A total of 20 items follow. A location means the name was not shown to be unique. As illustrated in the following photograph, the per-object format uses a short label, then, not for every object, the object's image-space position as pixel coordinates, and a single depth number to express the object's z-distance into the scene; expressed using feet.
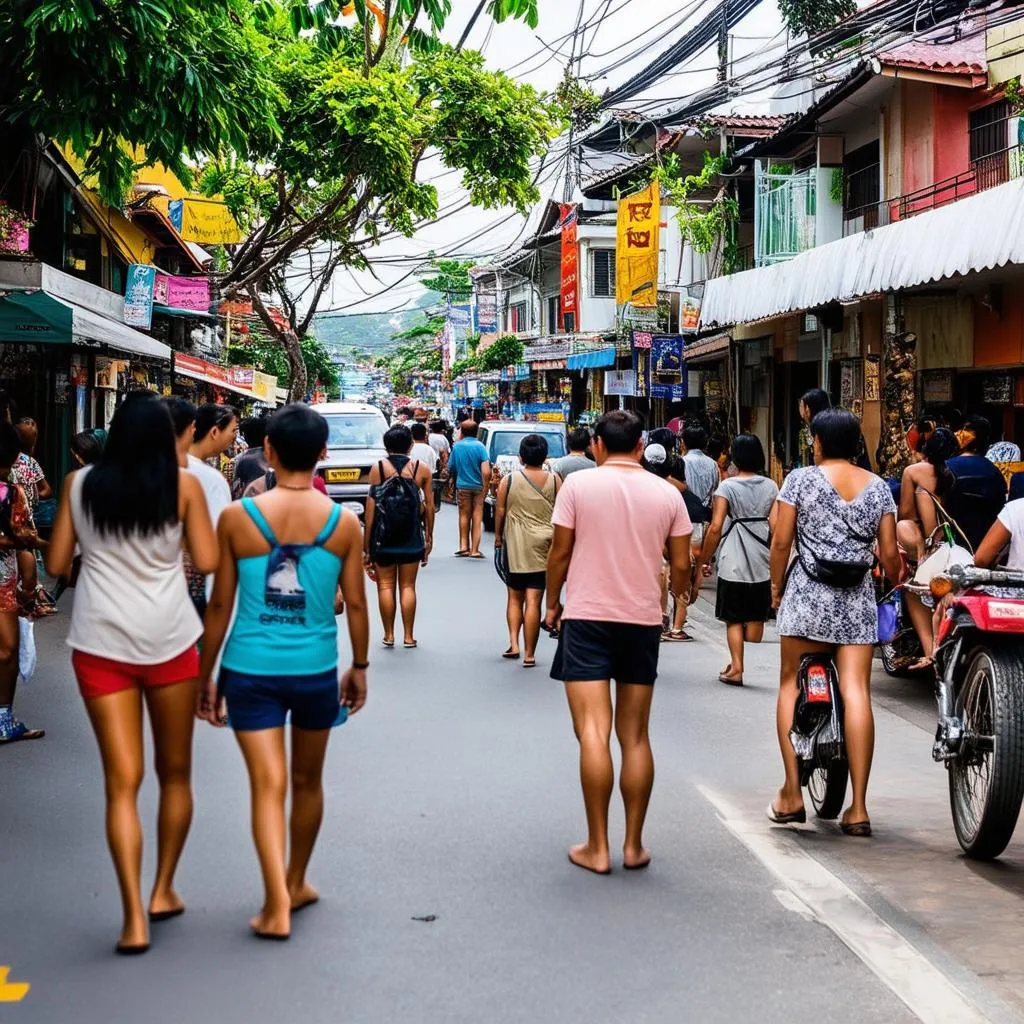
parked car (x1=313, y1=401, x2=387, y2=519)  71.00
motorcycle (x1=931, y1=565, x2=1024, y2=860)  17.46
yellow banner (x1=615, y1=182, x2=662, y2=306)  89.35
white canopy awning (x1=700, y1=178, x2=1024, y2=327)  36.22
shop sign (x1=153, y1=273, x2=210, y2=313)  80.79
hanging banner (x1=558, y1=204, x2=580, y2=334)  118.11
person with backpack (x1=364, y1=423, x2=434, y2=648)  35.86
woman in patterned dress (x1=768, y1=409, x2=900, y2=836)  19.62
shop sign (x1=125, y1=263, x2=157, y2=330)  74.38
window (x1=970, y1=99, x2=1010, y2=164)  58.39
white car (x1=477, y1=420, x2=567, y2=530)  75.77
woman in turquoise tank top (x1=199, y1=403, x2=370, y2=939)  15.03
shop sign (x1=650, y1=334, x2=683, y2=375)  85.92
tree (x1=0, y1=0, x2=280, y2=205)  27.81
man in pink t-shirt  18.03
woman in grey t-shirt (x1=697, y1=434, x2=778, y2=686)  32.78
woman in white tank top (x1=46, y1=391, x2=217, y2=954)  14.75
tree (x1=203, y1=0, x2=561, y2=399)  58.90
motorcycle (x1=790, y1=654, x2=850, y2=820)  19.71
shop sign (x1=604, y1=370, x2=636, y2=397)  93.71
